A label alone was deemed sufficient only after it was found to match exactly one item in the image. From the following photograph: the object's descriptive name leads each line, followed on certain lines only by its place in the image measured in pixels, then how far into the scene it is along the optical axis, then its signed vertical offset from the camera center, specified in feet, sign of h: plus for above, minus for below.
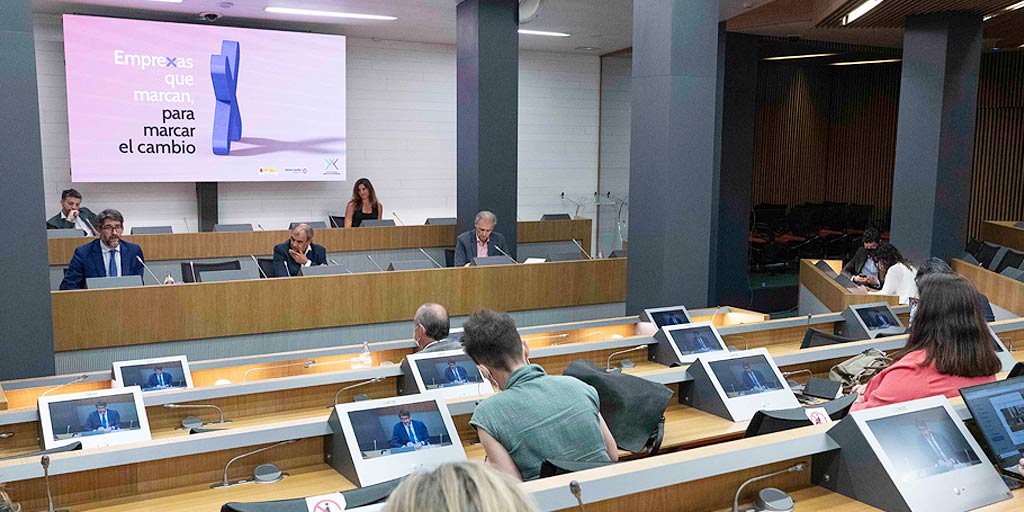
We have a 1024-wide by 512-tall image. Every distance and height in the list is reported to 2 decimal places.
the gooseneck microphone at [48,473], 7.85 -2.91
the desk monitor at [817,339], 16.46 -3.33
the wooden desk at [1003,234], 34.78 -2.90
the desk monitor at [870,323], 18.12 -3.33
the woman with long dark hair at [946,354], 10.14 -2.21
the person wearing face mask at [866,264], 25.93 -3.05
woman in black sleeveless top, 34.65 -1.78
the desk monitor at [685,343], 15.65 -3.25
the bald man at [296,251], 23.22 -2.45
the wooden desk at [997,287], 23.15 -3.40
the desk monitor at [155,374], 12.89 -3.20
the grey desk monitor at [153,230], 30.48 -2.48
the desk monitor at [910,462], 7.95 -2.79
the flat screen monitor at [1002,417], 8.77 -2.59
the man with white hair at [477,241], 25.49 -2.36
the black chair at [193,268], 22.99 -2.89
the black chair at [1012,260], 27.76 -3.05
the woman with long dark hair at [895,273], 22.68 -2.86
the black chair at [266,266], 23.41 -2.84
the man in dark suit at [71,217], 28.32 -1.91
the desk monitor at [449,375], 12.61 -3.10
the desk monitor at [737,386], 12.44 -3.22
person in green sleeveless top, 8.52 -2.57
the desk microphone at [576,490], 6.56 -2.46
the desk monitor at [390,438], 9.14 -2.96
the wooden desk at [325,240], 27.37 -2.74
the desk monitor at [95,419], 10.14 -3.07
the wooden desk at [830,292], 22.63 -3.58
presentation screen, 31.09 +2.10
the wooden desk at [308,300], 19.04 -3.45
